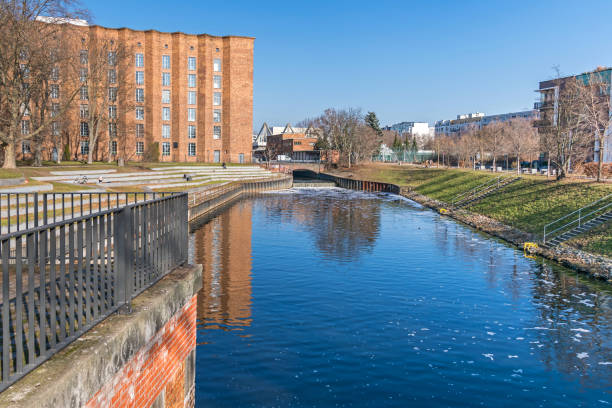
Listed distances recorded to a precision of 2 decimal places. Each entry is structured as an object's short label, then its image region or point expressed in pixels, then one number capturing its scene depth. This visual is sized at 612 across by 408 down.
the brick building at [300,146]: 153.12
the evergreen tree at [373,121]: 132.35
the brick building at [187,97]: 85.75
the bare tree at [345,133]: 112.88
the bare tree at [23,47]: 35.16
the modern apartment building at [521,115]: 190.62
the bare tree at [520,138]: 88.94
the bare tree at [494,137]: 97.62
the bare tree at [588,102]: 43.62
